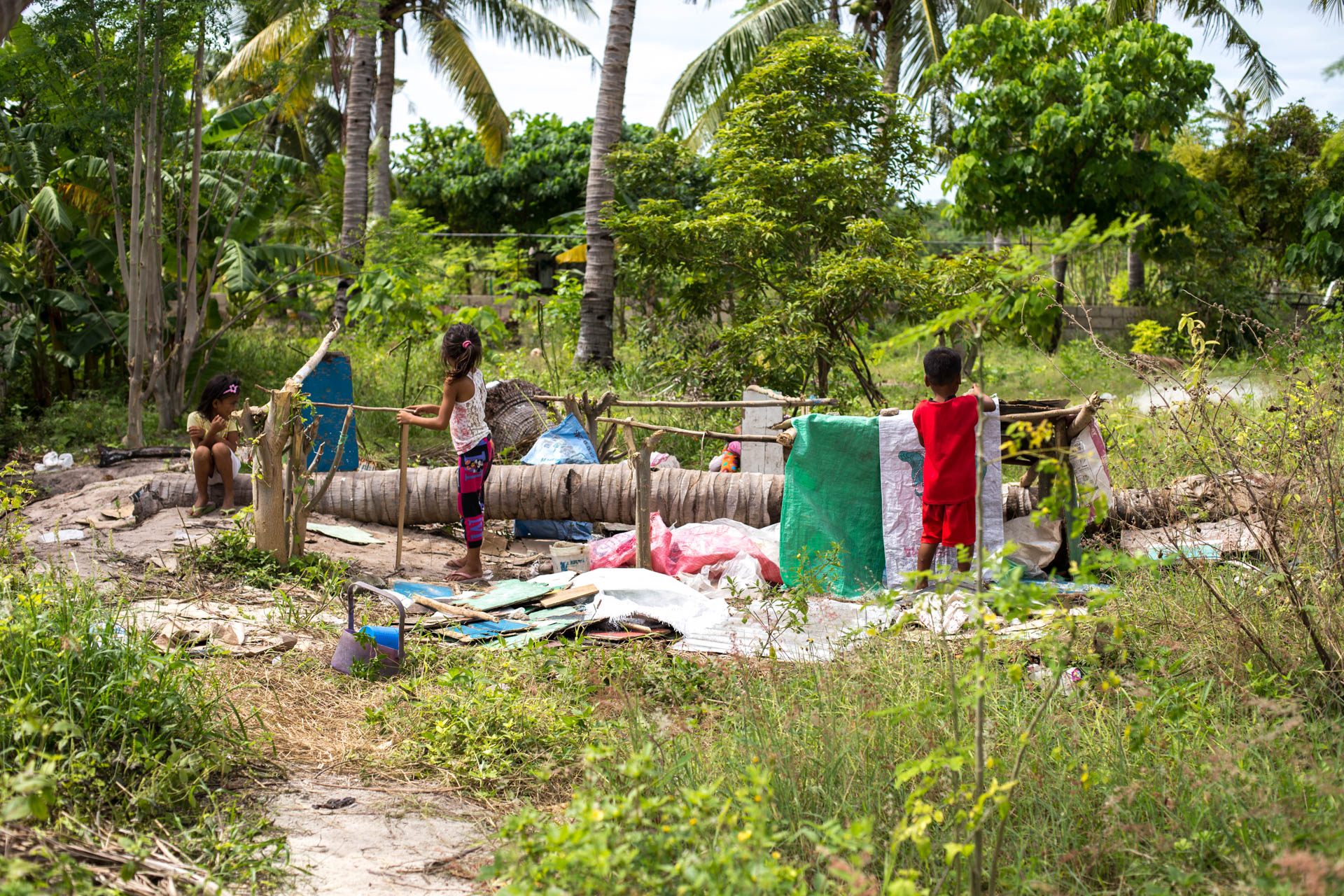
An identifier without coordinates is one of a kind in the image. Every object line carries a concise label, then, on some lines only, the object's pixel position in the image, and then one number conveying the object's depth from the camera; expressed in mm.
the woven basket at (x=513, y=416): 8039
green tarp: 5090
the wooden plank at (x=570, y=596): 4680
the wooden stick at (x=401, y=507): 5570
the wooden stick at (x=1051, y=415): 4657
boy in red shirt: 4633
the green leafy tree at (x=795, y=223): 8945
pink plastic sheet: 5406
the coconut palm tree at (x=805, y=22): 14703
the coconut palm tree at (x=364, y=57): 10773
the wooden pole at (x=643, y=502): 4988
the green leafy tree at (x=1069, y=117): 12906
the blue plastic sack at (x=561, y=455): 6930
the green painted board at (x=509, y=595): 4762
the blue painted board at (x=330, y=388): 7875
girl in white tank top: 5520
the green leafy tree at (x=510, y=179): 21094
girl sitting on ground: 6395
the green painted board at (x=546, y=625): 4121
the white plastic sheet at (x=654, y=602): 4465
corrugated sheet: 3805
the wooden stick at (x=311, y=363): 5086
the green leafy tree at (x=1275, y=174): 15766
